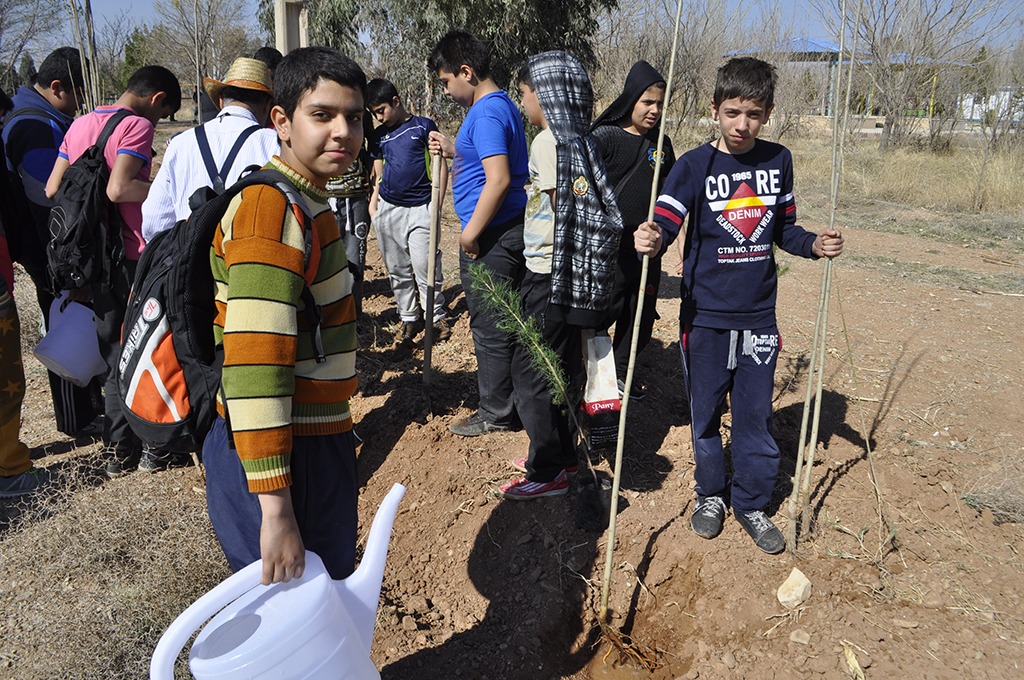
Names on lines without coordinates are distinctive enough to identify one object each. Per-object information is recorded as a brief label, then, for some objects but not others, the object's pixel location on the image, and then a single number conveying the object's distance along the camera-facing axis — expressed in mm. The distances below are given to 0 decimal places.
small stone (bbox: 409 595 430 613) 2729
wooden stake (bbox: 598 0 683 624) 2043
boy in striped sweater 1263
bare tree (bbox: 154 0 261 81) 19453
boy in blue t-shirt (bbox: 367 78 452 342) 4828
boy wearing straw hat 2971
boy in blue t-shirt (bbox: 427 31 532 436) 3131
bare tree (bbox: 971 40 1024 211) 11688
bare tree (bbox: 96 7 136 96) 17500
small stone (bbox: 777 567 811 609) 2496
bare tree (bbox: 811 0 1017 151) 14938
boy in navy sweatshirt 2617
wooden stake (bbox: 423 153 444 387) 3918
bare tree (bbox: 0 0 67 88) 19516
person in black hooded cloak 3377
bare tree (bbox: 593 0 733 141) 17047
